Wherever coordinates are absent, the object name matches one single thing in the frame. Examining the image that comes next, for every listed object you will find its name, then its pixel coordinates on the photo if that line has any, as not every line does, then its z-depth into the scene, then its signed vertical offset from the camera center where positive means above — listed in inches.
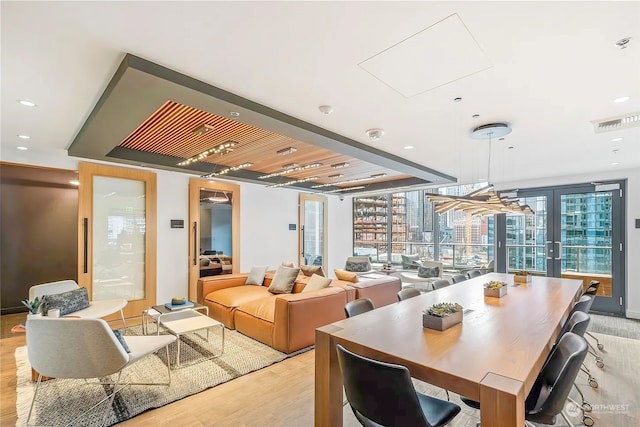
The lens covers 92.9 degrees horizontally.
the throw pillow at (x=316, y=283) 166.1 -37.3
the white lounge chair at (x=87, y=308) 134.9 -43.0
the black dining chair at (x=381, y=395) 54.3 -33.6
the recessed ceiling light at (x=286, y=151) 160.6 +35.5
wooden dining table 51.9 -30.3
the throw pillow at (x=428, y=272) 259.1 -48.2
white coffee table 125.6 -47.8
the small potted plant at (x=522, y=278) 157.0 -32.2
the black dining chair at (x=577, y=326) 71.2 -31.1
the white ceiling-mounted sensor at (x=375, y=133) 127.6 +35.3
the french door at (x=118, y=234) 178.5 -11.2
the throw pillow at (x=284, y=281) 183.0 -39.6
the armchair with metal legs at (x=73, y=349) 85.1 -37.8
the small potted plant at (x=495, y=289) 122.5 -30.0
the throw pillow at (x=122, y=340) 95.8 -39.9
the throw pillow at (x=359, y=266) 296.8 -49.0
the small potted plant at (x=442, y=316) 81.0 -27.5
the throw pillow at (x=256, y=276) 207.5 -41.2
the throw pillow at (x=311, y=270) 201.2 -36.5
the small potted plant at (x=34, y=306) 109.3 -32.6
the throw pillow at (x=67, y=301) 124.3 -36.7
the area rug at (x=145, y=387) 92.1 -60.4
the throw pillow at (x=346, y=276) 186.4 -37.4
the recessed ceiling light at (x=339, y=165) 199.9 +34.1
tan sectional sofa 138.0 -47.1
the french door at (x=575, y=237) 211.6 -16.0
